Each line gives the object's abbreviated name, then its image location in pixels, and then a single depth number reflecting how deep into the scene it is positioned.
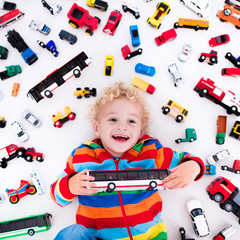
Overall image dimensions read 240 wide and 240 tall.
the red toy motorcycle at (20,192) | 1.01
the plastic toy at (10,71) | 1.08
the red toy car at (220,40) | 1.10
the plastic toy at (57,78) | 1.03
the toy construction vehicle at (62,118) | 1.04
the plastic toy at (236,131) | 1.03
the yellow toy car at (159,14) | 1.11
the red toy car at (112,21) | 1.10
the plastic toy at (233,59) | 1.08
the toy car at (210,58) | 1.07
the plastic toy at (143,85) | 1.06
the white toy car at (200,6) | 1.11
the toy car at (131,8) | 1.11
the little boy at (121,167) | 0.85
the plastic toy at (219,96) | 1.04
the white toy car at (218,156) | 1.01
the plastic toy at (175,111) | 1.04
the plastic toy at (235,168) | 1.00
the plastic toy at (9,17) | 1.10
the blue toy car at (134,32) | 1.10
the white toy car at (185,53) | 1.09
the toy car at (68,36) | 1.09
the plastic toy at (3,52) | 1.08
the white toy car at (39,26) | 1.10
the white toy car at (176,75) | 1.06
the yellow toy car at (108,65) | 1.08
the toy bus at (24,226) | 0.98
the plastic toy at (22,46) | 1.08
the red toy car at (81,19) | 1.09
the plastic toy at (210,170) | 1.01
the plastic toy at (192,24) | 1.11
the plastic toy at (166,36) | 1.09
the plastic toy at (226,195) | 0.96
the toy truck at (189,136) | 1.02
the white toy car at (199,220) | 0.96
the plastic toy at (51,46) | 1.09
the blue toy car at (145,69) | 1.07
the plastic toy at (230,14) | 1.11
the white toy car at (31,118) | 1.05
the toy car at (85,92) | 1.06
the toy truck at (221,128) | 1.03
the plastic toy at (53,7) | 1.11
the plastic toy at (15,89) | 1.08
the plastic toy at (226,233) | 0.97
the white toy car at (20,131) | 1.04
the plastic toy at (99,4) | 1.12
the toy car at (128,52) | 1.08
